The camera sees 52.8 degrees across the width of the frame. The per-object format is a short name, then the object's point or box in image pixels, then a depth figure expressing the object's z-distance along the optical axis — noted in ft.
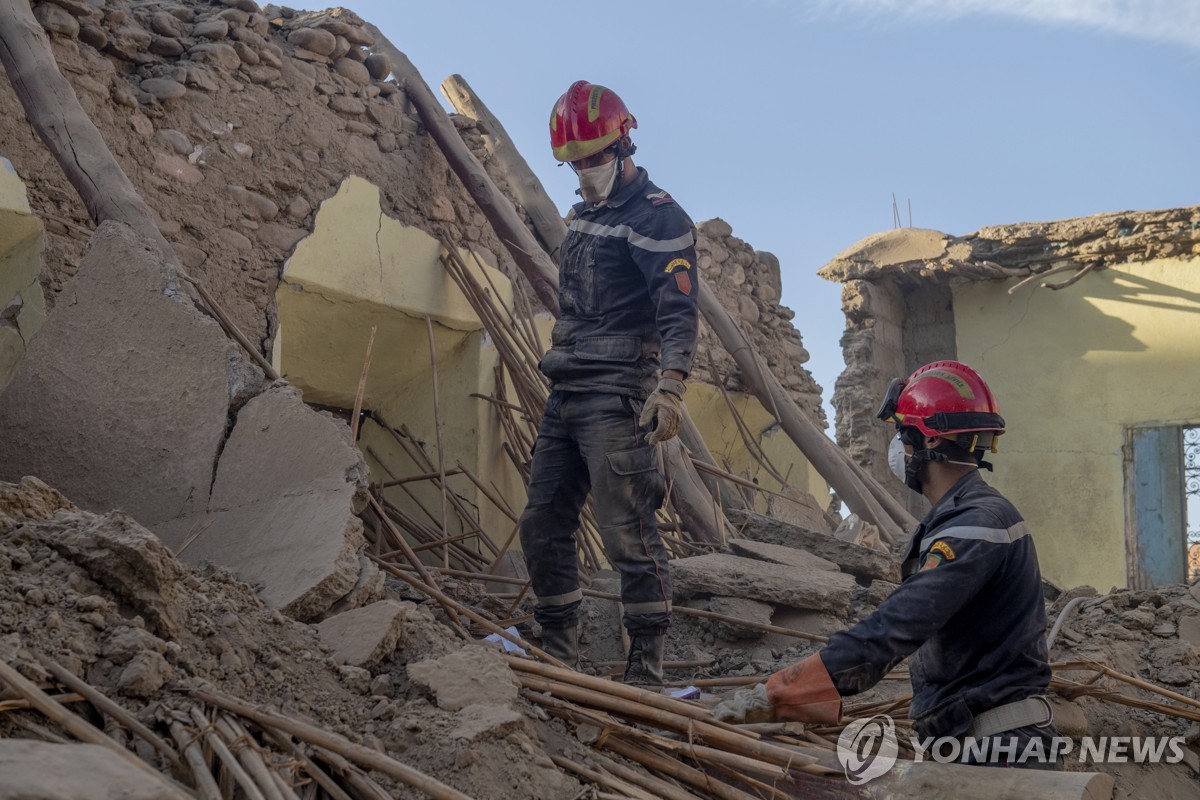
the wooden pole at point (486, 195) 21.50
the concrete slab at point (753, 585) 15.31
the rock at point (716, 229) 30.25
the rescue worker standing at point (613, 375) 12.57
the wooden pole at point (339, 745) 7.16
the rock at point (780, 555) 16.85
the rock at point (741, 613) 14.99
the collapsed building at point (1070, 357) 30.17
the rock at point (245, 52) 18.80
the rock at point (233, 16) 18.89
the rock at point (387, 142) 20.75
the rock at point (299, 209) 18.93
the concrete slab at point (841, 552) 18.28
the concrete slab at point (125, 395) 12.25
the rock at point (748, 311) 30.40
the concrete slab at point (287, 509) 10.03
